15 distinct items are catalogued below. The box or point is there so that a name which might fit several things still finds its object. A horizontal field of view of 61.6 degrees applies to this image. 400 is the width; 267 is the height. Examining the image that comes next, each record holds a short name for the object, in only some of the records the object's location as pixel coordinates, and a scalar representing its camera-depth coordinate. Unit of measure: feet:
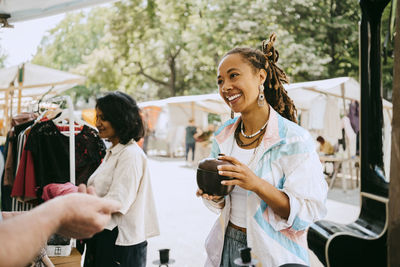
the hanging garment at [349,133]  30.78
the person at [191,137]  50.08
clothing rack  10.26
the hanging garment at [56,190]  8.05
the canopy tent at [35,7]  8.59
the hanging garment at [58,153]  10.76
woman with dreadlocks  4.76
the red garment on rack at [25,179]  10.61
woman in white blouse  8.65
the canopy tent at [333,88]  27.25
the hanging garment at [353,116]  31.14
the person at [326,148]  33.71
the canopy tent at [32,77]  23.04
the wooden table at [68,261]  9.18
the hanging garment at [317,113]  32.42
